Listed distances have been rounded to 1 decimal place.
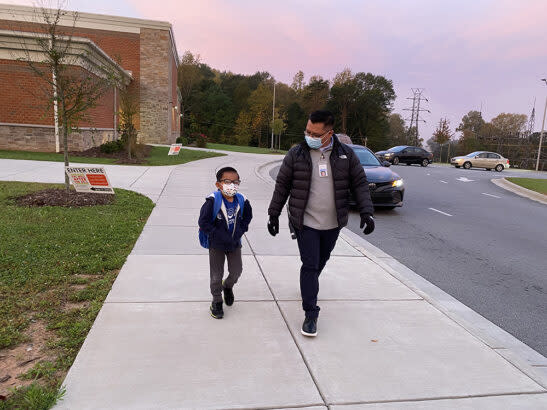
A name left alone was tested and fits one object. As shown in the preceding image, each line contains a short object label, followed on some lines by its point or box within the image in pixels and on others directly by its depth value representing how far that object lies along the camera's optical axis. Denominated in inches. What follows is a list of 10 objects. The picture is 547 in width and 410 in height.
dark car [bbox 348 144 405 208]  397.7
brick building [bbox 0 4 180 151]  1032.2
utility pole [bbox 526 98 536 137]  2851.1
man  139.6
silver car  1299.2
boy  143.4
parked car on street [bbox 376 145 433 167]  1261.1
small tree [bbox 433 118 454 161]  2571.4
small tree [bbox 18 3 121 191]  329.4
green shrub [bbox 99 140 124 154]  836.0
